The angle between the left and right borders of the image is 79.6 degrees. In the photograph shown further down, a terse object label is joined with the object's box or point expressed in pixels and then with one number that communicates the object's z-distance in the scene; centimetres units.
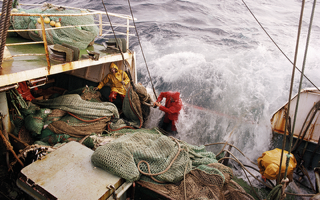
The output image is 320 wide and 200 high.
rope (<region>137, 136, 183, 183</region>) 289
